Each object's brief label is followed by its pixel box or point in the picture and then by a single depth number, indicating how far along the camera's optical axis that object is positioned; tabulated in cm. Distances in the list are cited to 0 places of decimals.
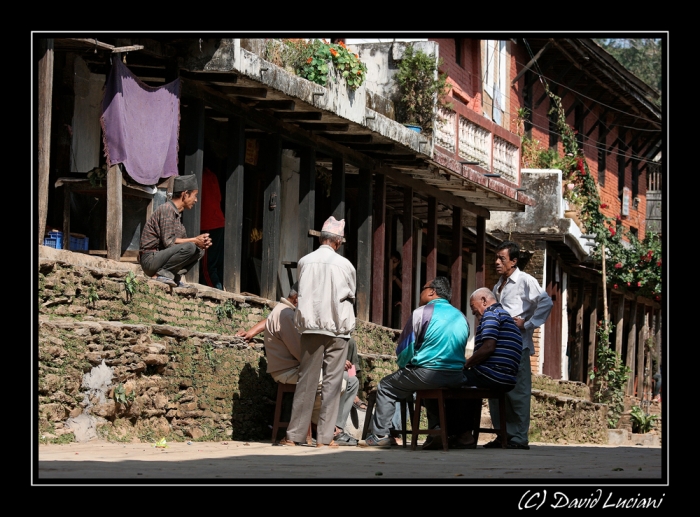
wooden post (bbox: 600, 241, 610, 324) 2828
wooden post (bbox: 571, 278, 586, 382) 3172
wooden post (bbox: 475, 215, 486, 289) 2470
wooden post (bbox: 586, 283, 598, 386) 3127
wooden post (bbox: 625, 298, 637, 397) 3541
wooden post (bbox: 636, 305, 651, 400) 3619
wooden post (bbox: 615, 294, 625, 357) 3297
